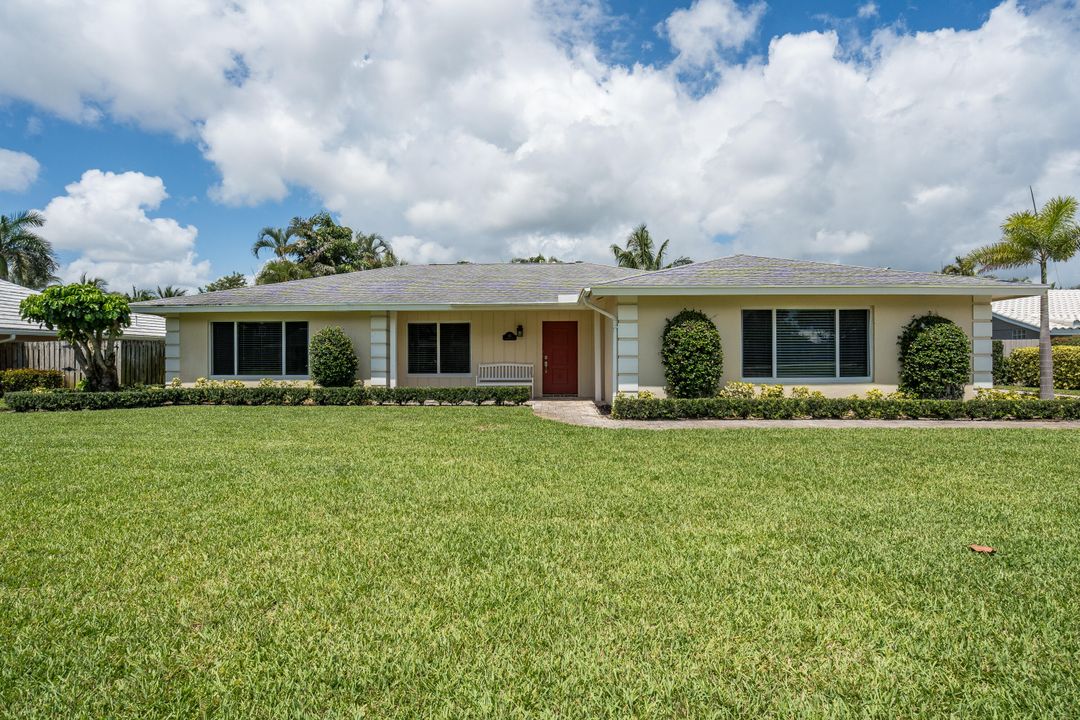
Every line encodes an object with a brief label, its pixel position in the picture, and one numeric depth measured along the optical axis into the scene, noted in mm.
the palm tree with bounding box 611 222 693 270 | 34625
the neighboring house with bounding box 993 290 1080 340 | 23859
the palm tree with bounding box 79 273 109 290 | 33781
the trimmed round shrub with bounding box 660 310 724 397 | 12177
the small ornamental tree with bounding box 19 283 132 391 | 14094
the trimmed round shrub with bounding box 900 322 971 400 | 12242
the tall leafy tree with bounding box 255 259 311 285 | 30953
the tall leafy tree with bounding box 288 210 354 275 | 32625
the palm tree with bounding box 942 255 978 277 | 16828
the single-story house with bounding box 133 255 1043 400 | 12633
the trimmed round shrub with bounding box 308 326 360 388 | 14898
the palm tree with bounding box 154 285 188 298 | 34562
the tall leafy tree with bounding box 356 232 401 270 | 34688
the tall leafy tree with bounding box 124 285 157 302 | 34125
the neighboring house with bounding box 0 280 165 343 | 17906
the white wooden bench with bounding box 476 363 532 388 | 16062
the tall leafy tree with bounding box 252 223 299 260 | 31859
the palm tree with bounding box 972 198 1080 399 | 15031
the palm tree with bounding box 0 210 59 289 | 29812
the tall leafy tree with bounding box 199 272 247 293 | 40553
